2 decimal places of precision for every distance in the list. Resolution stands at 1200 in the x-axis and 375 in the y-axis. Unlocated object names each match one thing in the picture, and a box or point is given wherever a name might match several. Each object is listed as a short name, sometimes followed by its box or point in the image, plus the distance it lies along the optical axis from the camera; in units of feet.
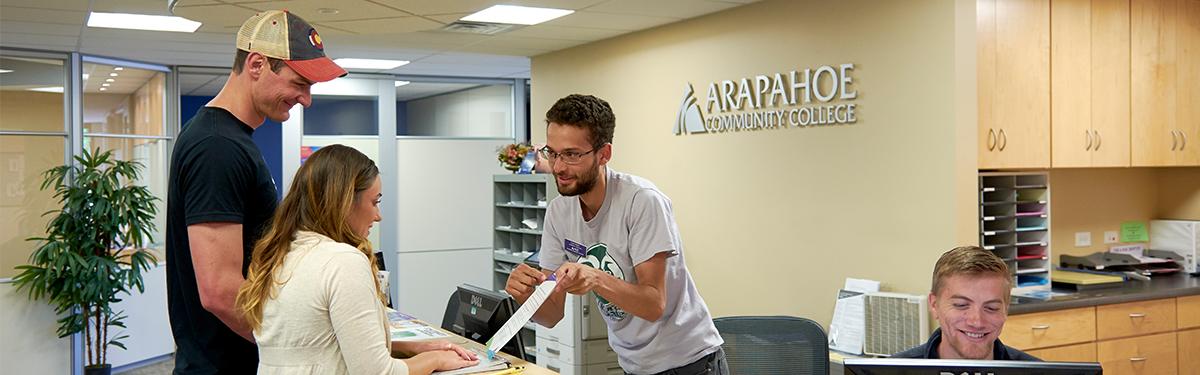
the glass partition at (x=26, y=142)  22.85
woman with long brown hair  6.39
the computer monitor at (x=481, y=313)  9.53
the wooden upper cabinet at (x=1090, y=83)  15.49
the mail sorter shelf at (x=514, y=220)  21.57
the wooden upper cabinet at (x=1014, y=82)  14.60
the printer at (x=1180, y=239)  17.72
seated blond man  6.81
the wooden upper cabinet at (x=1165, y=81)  16.56
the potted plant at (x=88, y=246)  22.16
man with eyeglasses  8.23
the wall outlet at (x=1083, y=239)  18.16
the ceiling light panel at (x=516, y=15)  18.79
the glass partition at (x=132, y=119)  24.79
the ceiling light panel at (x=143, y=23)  19.29
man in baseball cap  6.64
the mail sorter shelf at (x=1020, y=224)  15.53
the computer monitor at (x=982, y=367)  5.03
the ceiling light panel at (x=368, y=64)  27.17
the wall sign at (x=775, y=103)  16.33
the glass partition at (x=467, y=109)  32.01
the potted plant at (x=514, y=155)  21.72
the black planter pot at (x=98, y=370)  23.81
